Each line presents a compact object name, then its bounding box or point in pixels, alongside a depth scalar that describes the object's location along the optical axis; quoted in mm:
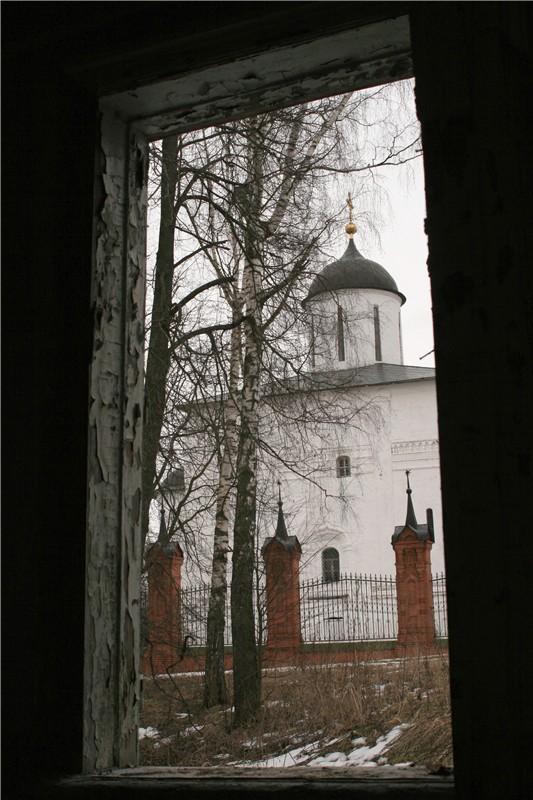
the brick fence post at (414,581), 14422
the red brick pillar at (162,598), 7133
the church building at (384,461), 27500
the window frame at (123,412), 1083
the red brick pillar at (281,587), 8898
